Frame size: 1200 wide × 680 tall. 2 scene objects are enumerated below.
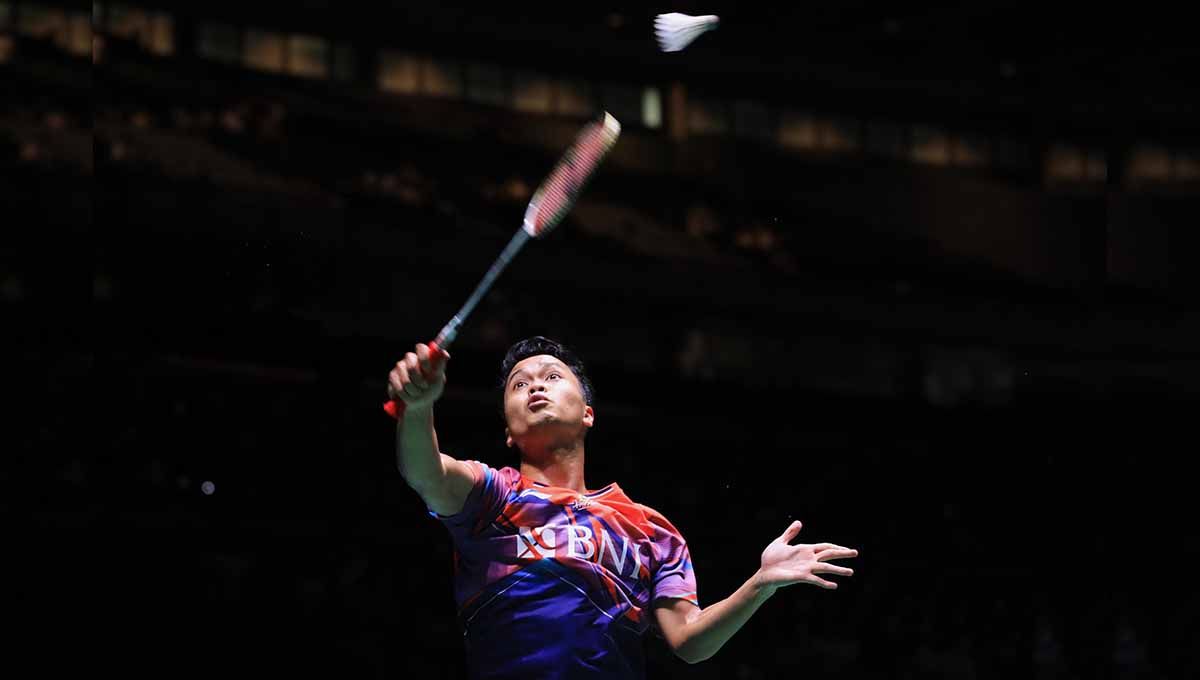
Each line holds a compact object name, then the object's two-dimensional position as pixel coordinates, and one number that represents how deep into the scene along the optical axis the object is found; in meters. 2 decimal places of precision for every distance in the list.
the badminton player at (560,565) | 7.70
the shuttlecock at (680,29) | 9.76
